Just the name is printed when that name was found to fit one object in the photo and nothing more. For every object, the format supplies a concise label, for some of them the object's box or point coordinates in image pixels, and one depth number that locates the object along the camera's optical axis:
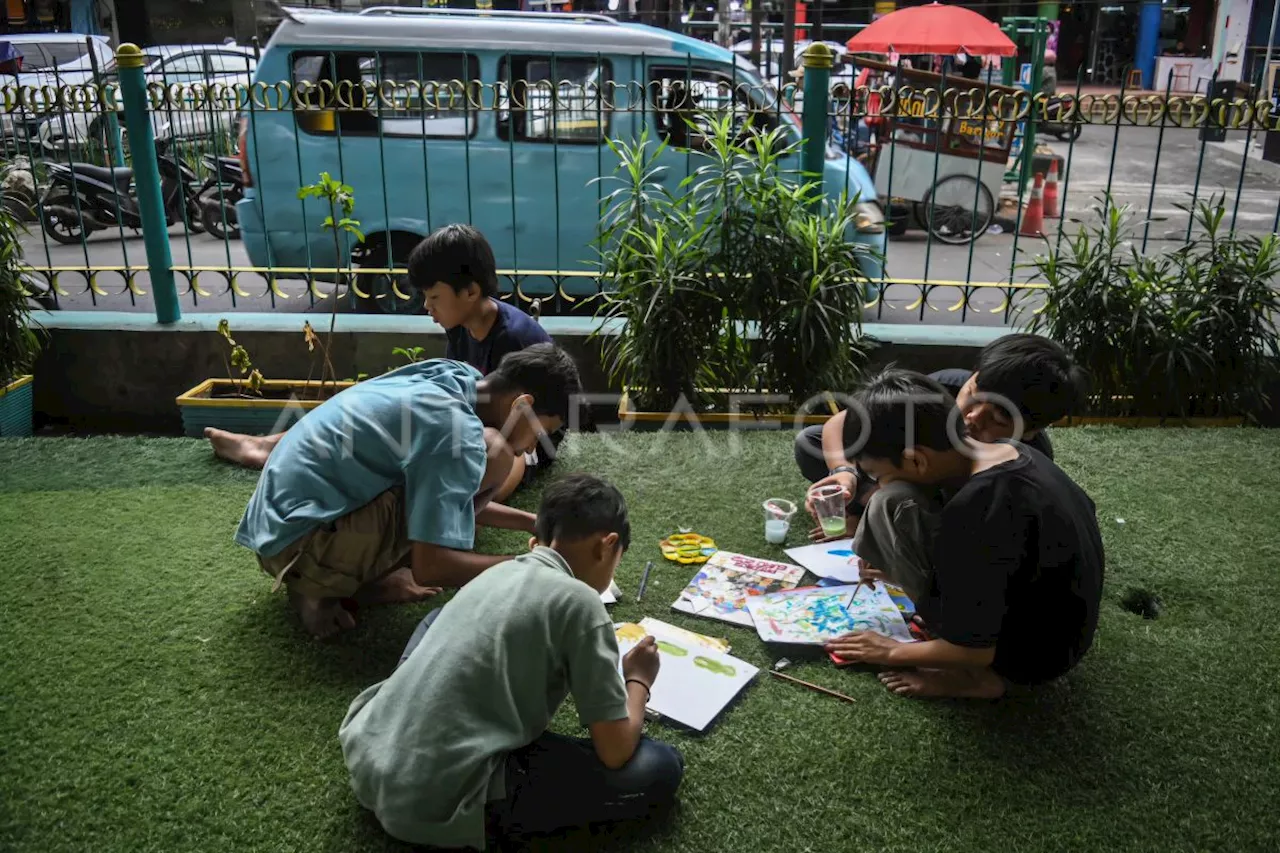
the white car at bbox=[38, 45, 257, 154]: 9.59
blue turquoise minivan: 5.90
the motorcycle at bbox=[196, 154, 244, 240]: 8.82
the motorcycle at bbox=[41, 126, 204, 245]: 8.30
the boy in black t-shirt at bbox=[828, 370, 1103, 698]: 2.30
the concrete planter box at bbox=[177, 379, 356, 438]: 4.30
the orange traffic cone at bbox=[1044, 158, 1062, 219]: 10.46
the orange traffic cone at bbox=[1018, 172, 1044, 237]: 9.69
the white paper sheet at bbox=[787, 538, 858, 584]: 3.12
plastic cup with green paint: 3.25
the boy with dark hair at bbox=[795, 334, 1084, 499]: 2.69
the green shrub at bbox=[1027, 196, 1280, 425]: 4.30
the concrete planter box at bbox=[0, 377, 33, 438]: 4.40
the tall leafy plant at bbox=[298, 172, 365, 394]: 3.97
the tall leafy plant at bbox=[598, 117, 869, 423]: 4.20
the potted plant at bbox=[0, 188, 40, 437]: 4.35
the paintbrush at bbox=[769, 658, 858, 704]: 2.56
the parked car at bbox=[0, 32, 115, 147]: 13.37
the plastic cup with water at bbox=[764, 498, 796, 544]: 3.35
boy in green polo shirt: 1.89
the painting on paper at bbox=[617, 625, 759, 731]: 2.48
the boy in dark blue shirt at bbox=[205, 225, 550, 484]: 3.39
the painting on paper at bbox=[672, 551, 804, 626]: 2.94
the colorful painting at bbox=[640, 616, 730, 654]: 2.75
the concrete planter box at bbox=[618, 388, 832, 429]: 4.34
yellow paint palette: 3.23
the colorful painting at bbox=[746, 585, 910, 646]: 2.77
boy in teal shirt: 2.55
